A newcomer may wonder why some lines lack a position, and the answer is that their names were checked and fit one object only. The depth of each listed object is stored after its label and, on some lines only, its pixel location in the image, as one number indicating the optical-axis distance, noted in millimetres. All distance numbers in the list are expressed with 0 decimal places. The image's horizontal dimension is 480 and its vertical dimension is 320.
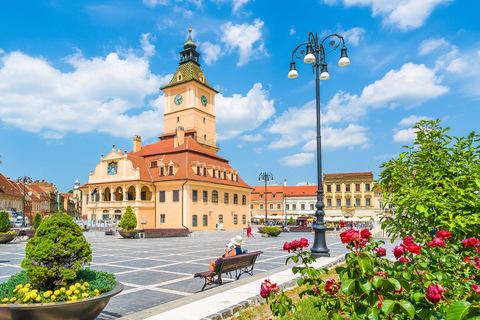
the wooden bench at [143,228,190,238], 32375
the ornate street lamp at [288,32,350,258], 14073
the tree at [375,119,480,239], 5957
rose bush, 2643
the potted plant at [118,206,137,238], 31719
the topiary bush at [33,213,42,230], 34531
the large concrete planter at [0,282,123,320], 4859
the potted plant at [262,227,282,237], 35219
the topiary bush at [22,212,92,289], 5480
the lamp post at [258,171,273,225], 48438
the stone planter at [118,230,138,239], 31609
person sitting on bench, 10480
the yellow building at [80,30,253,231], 43512
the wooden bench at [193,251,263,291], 8977
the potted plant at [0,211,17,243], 26594
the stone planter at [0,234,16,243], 26562
